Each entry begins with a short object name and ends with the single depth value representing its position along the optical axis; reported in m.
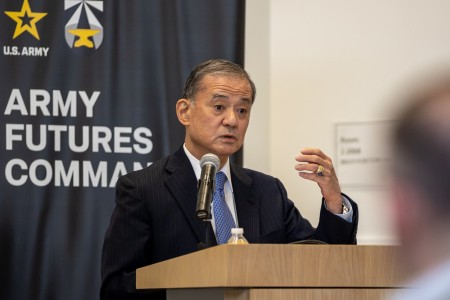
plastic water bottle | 4.23
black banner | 9.55
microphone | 4.92
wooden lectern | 3.68
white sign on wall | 10.21
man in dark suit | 6.52
